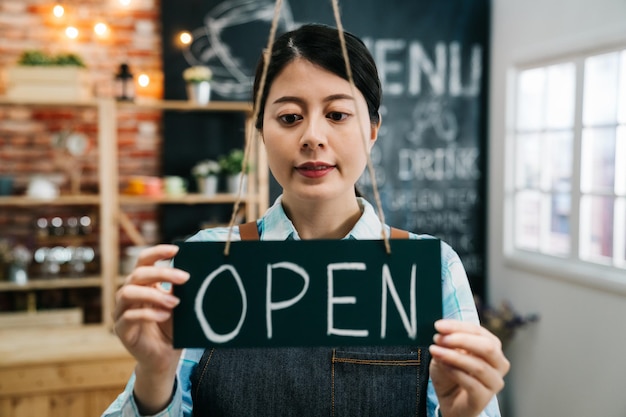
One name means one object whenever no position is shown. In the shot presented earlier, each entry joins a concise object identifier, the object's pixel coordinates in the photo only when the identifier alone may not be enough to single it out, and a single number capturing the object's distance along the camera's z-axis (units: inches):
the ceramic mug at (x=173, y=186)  152.3
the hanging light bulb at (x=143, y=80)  160.9
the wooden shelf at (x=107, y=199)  140.6
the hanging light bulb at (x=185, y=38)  161.9
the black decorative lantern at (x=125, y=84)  146.8
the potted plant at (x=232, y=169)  154.3
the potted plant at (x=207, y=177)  153.8
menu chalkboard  171.3
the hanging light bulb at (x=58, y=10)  155.6
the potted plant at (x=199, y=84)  152.6
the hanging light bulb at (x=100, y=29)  158.6
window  135.6
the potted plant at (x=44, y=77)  139.5
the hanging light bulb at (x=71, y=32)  156.1
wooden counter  120.1
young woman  38.6
